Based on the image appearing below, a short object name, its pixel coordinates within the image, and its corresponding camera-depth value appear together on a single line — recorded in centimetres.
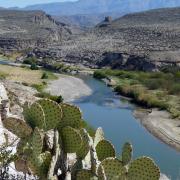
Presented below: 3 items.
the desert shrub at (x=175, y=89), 4078
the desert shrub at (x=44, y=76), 4707
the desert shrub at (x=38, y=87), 3852
